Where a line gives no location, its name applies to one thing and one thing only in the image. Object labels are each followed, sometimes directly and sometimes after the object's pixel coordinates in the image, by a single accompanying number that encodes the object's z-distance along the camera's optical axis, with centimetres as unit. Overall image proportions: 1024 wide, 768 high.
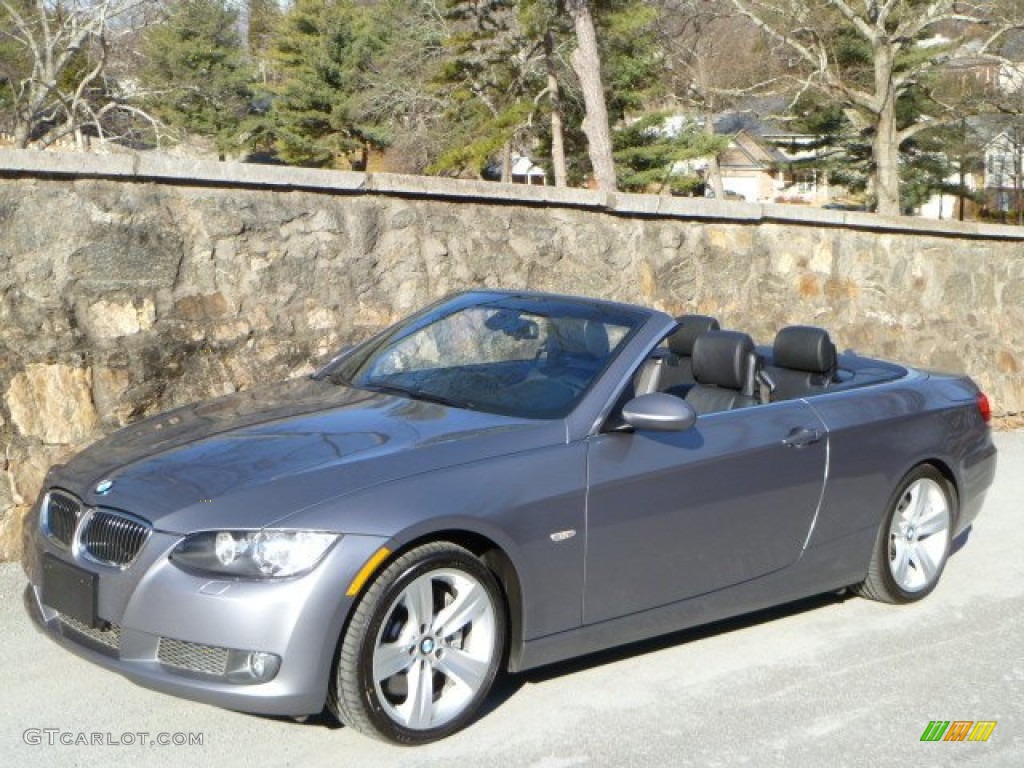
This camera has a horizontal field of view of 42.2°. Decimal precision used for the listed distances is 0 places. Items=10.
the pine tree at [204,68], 3462
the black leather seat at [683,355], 580
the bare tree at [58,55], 2017
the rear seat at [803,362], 607
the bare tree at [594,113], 1581
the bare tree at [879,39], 2597
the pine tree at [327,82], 4197
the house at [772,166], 4678
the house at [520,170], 5320
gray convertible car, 392
